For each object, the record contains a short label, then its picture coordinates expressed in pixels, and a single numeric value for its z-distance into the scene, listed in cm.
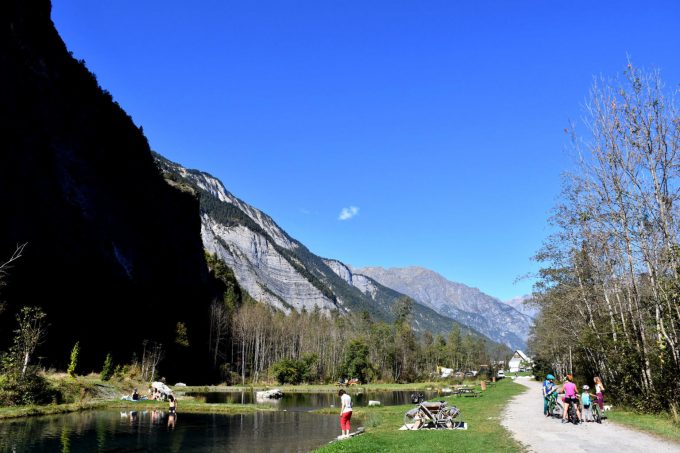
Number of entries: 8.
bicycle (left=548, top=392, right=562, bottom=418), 2682
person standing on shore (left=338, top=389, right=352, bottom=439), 2408
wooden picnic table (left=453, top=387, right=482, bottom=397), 5259
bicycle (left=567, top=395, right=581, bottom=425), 2252
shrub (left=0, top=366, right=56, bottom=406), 3541
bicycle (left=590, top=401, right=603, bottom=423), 2250
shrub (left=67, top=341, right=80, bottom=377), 5356
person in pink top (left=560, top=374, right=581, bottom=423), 2239
